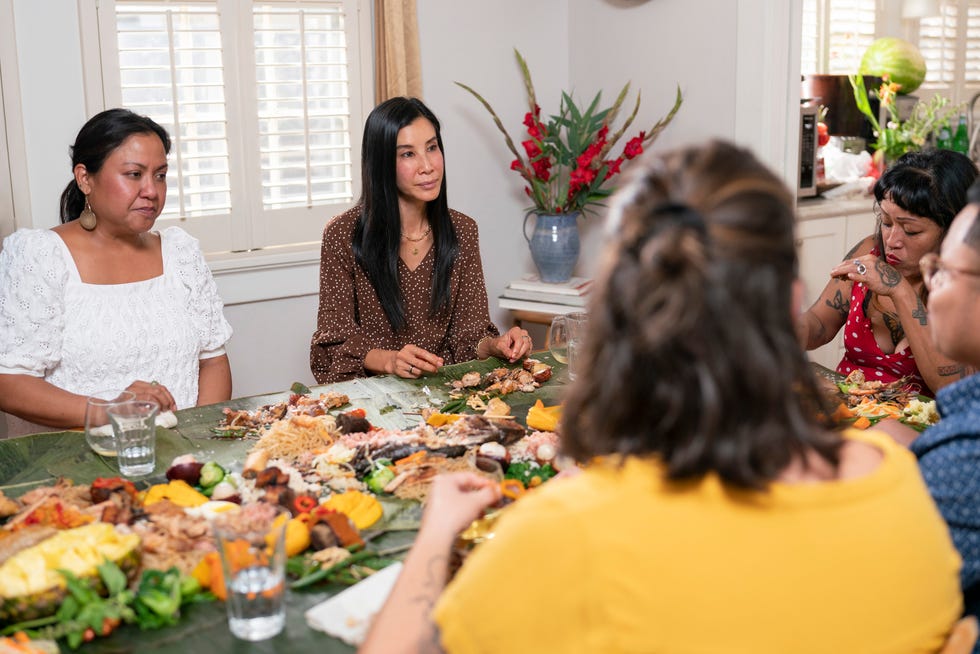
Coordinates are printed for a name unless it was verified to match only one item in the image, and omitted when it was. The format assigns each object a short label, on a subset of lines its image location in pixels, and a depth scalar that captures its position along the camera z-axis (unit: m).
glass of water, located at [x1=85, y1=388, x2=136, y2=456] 1.89
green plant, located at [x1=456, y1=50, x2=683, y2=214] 4.18
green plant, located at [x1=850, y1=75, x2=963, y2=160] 4.87
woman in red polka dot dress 2.56
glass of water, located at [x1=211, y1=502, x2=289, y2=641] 1.30
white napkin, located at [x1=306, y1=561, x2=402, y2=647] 1.31
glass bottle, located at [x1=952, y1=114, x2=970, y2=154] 5.07
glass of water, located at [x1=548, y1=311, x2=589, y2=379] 2.23
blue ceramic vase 4.28
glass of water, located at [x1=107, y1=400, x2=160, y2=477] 1.87
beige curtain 4.00
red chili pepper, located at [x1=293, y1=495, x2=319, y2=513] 1.62
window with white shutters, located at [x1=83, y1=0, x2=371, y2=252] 3.60
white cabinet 4.35
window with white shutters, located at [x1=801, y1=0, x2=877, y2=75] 5.17
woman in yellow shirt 0.95
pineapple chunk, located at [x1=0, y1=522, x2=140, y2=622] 1.32
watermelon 5.00
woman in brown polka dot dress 3.02
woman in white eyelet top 2.59
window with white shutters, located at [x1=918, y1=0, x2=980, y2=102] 5.62
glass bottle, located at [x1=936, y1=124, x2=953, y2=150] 5.07
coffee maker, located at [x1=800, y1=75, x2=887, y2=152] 5.05
